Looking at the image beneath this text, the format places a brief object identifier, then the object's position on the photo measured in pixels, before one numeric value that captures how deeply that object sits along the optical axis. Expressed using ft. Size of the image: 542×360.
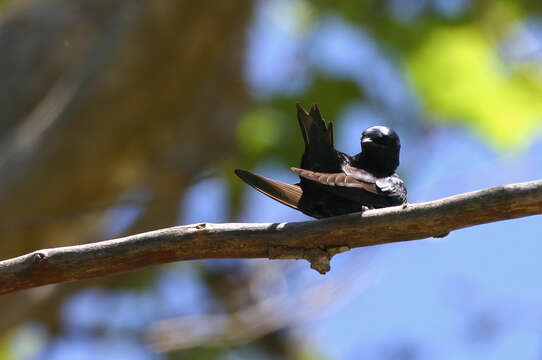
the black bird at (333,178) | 19.71
